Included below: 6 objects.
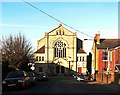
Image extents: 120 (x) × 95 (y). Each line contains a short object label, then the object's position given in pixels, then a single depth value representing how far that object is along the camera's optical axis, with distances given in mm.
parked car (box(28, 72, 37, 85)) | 19800
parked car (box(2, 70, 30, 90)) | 15504
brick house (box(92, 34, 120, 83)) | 37922
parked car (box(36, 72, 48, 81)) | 32353
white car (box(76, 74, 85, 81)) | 34885
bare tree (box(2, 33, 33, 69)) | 32454
